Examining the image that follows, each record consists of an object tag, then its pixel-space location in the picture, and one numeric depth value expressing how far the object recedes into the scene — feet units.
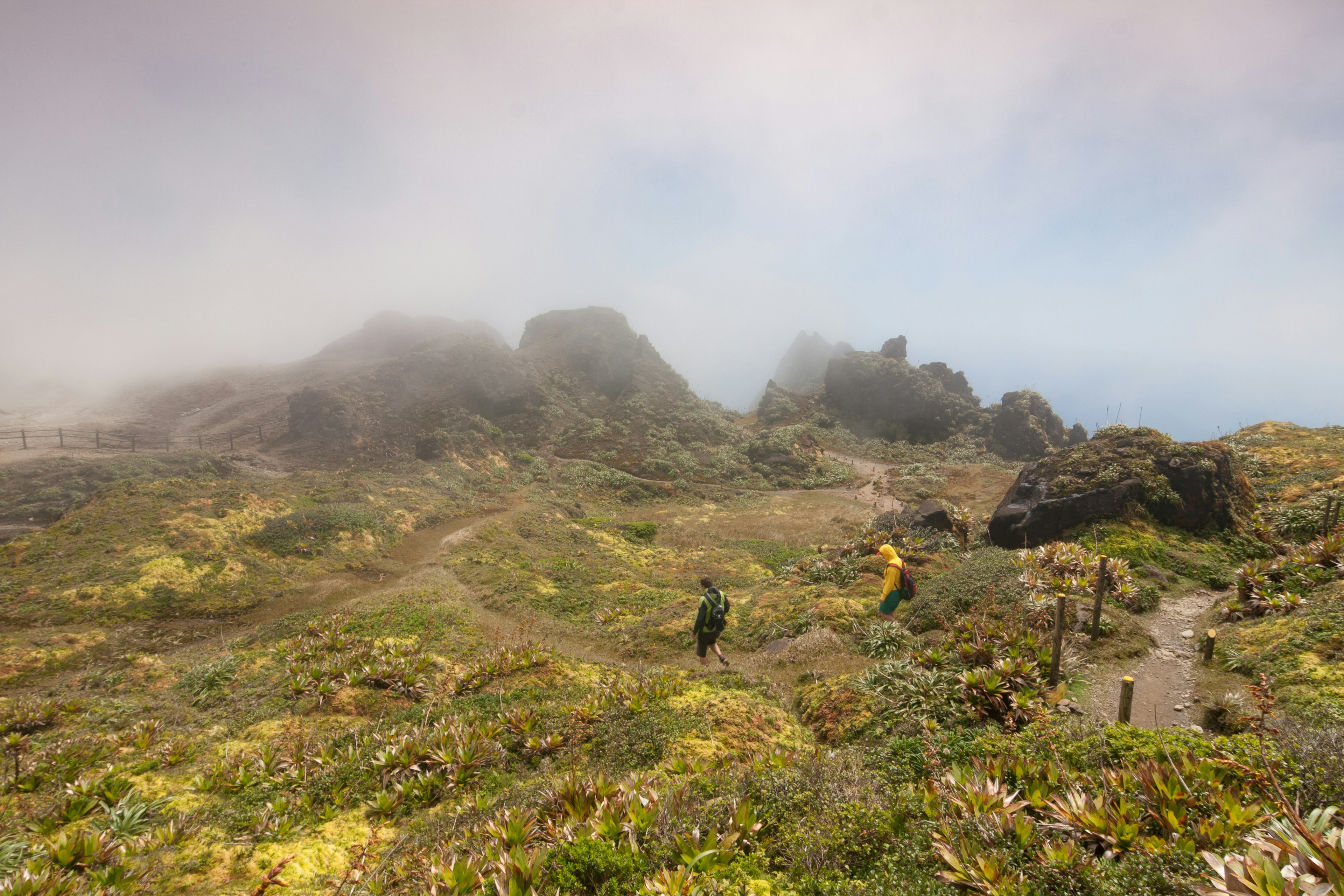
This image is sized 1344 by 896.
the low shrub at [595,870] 12.67
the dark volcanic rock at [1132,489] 44.65
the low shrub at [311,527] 63.46
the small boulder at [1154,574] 36.52
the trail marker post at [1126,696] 18.86
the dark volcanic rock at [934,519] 57.93
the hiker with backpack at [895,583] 32.89
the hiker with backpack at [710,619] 35.42
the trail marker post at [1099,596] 25.54
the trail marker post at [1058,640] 21.65
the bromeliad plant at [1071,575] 32.32
